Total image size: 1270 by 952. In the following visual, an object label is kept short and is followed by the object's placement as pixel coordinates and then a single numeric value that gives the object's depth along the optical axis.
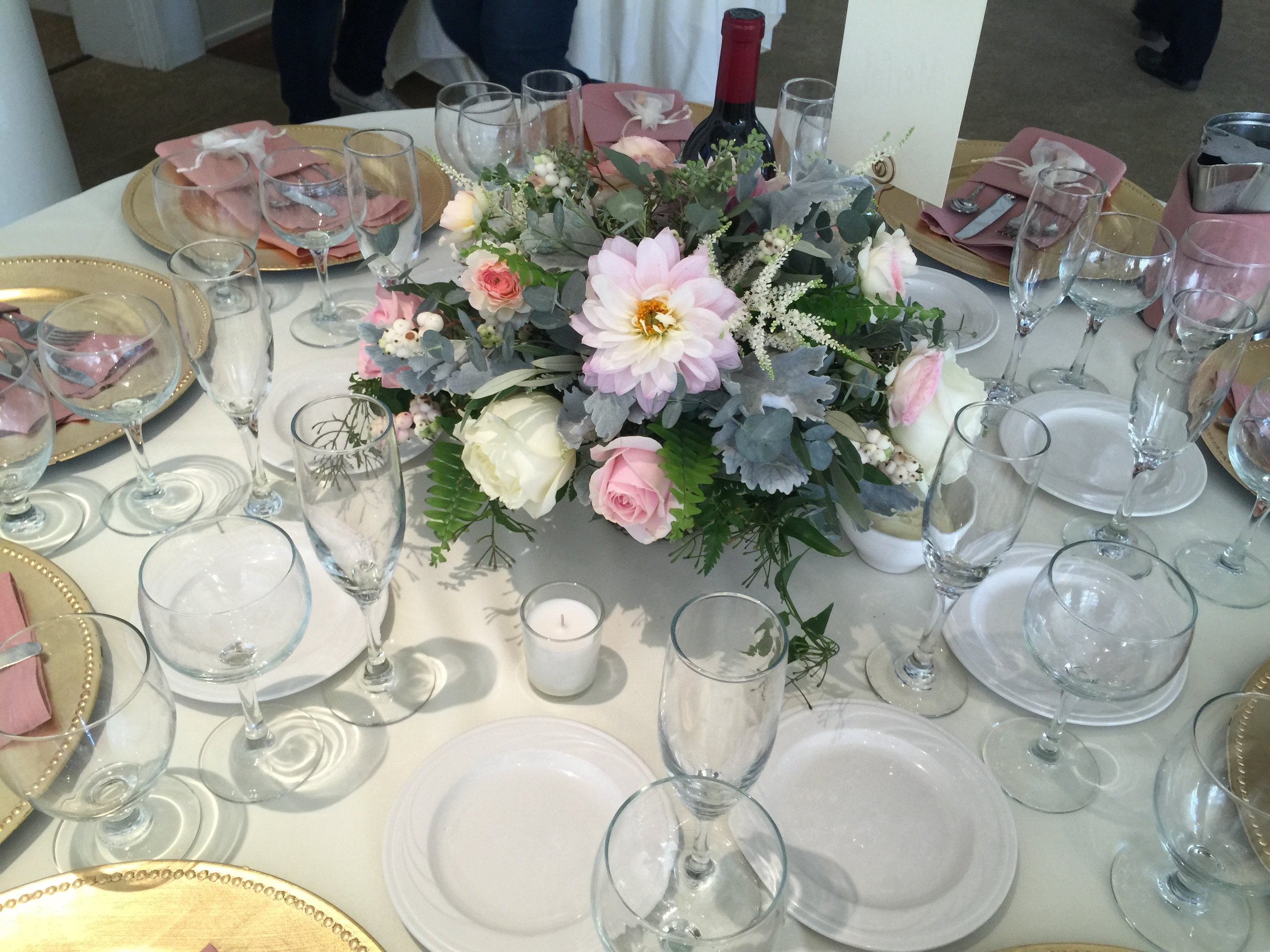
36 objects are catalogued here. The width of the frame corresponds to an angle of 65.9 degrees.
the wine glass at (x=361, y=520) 0.72
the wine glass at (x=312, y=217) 1.19
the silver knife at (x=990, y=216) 1.33
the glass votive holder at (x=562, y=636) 0.78
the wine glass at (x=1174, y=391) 0.88
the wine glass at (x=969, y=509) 0.72
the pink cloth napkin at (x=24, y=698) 0.69
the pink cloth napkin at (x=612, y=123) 1.36
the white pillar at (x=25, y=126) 1.99
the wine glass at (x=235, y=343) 0.94
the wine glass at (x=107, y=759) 0.62
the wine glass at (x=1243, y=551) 0.90
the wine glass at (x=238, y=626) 0.68
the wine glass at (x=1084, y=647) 0.70
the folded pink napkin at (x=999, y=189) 1.32
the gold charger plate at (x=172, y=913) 0.64
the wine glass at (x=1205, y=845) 0.62
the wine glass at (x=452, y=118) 1.20
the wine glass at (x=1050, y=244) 1.06
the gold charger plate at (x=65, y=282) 1.19
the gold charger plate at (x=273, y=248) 1.29
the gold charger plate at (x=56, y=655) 0.70
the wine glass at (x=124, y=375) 0.92
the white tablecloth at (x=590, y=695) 0.69
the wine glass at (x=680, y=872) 0.51
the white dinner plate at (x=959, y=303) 1.22
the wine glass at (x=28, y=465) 0.91
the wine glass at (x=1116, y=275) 1.10
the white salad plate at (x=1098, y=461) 1.03
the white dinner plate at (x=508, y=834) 0.66
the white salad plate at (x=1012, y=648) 0.82
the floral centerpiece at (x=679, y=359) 0.74
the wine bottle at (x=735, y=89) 0.92
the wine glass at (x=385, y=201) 1.07
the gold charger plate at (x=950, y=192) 1.31
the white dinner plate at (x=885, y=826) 0.67
